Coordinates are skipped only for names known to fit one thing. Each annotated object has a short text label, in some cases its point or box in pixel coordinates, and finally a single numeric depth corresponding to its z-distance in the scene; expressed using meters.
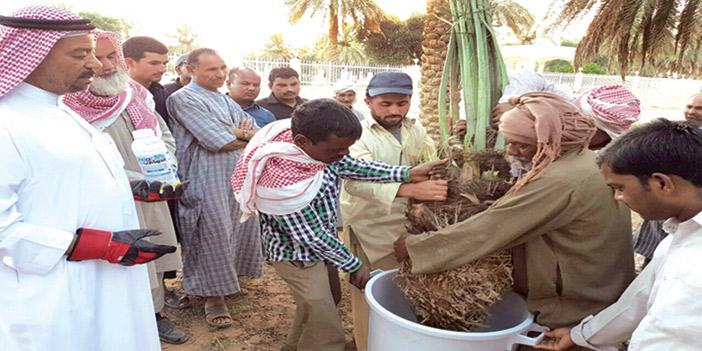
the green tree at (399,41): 27.36
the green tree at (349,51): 27.57
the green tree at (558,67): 33.90
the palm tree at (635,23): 6.80
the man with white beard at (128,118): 2.51
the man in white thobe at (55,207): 1.50
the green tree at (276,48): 33.44
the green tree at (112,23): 37.36
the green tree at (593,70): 30.14
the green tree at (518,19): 11.96
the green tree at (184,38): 37.91
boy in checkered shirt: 2.04
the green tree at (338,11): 12.54
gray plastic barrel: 1.69
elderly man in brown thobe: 1.67
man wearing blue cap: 2.54
